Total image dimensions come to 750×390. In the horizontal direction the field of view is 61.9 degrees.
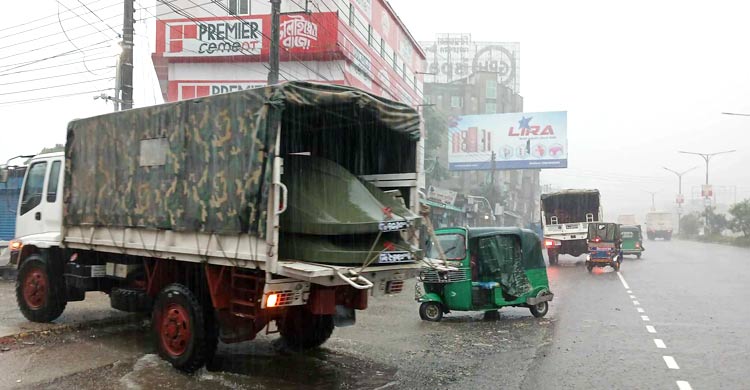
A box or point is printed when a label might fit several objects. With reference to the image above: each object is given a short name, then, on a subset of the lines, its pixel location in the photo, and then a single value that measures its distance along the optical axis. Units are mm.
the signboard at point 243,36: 25953
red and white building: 26156
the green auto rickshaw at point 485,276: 10789
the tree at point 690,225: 90125
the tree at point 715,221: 68125
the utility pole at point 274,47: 13672
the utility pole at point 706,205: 69862
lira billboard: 46219
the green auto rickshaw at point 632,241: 31328
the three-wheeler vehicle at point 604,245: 22594
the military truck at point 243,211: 5953
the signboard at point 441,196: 32441
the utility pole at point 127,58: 13891
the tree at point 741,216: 51875
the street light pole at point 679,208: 87250
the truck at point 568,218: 26938
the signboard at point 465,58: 85312
